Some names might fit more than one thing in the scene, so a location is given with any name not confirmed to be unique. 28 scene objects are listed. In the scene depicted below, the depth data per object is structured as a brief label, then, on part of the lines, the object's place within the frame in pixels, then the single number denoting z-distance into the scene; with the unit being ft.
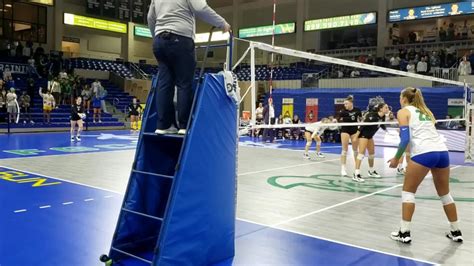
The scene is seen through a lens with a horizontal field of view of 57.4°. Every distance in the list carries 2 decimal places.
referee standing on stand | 13.21
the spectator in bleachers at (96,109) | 80.02
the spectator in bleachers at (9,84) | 72.56
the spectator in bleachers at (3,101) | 65.75
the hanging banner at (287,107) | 72.31
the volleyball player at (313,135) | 42.24
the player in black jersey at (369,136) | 29.76
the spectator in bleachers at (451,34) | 82.53
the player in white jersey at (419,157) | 15.53
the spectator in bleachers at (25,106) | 70.08
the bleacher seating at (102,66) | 96.68
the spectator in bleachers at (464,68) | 67.41
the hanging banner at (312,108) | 69.10
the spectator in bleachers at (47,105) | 70.13
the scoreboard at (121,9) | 94.22
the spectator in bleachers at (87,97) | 80.59
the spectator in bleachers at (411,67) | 74.21
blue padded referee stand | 12.38
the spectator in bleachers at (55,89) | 76.07
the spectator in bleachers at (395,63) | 79.76
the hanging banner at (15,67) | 81.51
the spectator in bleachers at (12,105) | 65.21
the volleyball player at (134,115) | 75.15
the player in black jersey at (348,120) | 30.40
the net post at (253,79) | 18.92
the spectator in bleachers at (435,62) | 73.72
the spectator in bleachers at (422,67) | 74.02
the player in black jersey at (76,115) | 52.54
